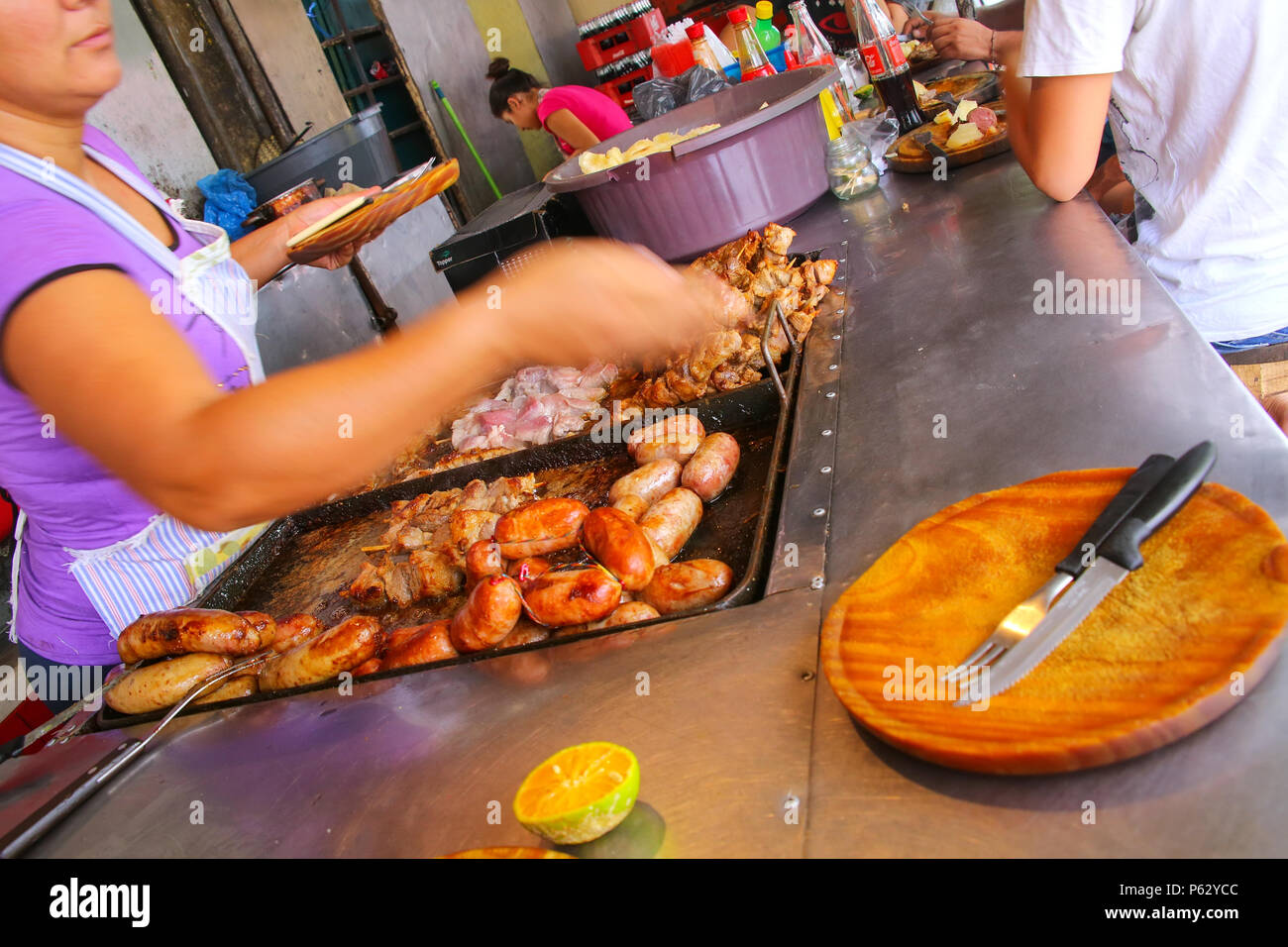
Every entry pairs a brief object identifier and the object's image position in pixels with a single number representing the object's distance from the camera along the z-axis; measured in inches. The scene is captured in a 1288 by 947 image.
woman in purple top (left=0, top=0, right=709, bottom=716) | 54.8
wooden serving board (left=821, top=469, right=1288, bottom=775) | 39.5
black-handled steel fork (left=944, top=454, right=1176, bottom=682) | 45.0
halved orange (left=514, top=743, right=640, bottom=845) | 45.0
